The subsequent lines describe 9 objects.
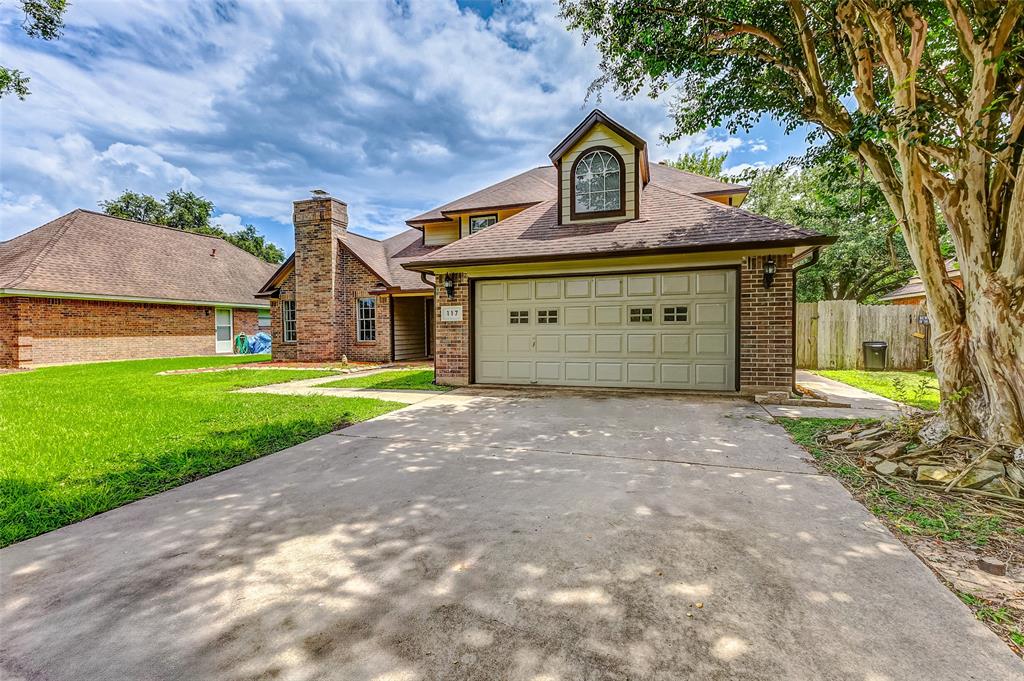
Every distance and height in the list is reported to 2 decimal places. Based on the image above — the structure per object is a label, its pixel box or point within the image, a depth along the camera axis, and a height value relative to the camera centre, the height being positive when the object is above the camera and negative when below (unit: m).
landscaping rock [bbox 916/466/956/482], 3.79 -1.30
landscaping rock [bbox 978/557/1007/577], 2.46 -1.38
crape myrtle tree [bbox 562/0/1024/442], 4.04 +1.97
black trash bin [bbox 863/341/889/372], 11.98 -0.75
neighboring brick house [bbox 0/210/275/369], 15.05 +1.51
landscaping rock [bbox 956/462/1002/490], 3.66 -1.29
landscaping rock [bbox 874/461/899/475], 4.04 -1.33
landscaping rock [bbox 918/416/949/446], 4.30 -1.06
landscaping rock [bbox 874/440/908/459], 4.29 -1.23
